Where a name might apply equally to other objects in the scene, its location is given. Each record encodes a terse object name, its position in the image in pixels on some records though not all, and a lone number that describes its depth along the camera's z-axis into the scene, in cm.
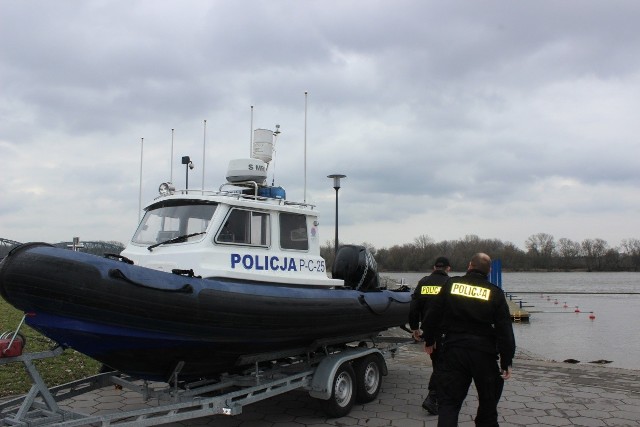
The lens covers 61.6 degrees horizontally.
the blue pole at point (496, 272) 2508
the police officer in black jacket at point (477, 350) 431
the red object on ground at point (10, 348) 393
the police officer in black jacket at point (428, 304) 571
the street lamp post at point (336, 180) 1262
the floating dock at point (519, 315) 2317
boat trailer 418
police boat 413
